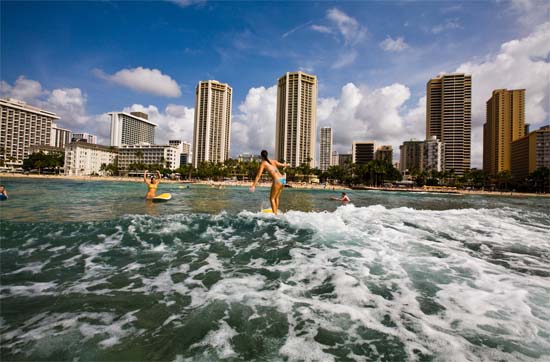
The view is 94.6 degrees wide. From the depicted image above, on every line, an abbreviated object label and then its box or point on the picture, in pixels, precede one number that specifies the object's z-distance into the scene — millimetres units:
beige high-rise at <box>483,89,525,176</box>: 153250
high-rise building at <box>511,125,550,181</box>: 121688
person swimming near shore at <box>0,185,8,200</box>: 16955
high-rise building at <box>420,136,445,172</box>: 145500
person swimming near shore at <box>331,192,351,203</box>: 29159
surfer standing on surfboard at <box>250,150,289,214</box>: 11133
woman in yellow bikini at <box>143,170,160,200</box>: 20703
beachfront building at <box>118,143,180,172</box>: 172500
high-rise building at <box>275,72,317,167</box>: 155625
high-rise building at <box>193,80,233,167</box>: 171750
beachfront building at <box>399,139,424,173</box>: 162250
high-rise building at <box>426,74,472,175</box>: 147375
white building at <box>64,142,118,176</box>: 147500
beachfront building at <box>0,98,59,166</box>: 148750
